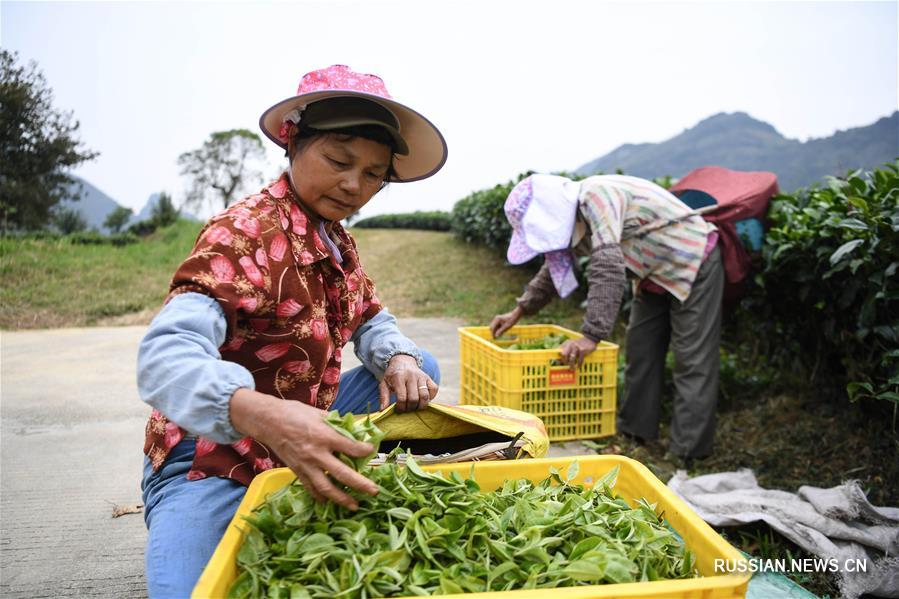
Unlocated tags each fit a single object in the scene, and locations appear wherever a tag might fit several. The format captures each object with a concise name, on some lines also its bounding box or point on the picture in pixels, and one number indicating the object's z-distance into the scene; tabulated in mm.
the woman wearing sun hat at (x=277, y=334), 1150
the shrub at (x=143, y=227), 19888
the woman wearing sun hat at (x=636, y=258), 3150
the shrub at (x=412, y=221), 19792
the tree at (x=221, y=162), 29328
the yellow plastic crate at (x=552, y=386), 3172
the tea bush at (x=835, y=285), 2725
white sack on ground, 2064
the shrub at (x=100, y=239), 11944
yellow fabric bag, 1734
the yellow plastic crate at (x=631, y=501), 1013
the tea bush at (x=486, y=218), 8773
